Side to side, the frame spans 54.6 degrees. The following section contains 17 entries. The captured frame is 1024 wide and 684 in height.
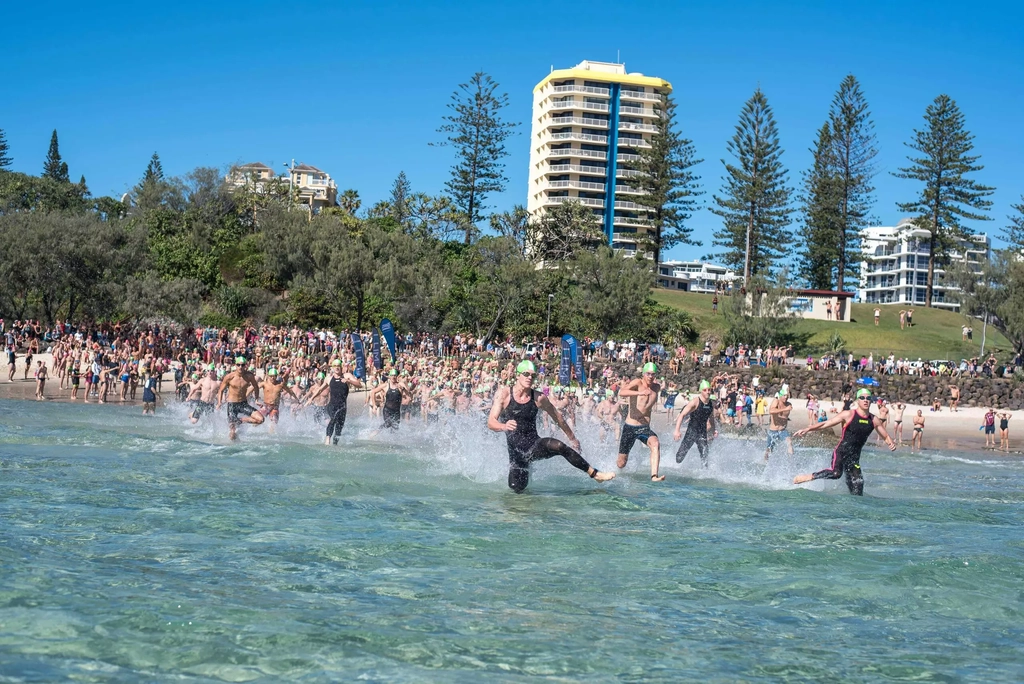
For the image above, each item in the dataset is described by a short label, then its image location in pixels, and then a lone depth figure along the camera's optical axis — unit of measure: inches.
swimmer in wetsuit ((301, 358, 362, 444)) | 664.4
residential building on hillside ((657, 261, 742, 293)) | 3932.1
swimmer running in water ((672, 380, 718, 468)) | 583.8
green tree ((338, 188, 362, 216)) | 3265.3
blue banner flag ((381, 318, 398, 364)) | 1338.6
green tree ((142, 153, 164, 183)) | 4178.2
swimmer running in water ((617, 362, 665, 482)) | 523.2
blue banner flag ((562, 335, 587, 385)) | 1211.9
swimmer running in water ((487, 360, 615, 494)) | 425.1
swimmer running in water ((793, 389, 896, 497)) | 486.3
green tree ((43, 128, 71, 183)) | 3811.5
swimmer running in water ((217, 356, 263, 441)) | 631.8
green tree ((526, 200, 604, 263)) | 2591.0
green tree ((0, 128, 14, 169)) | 3597.4
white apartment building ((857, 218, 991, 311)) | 5295.3
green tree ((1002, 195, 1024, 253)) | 2449.6
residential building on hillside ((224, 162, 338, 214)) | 4714.6
